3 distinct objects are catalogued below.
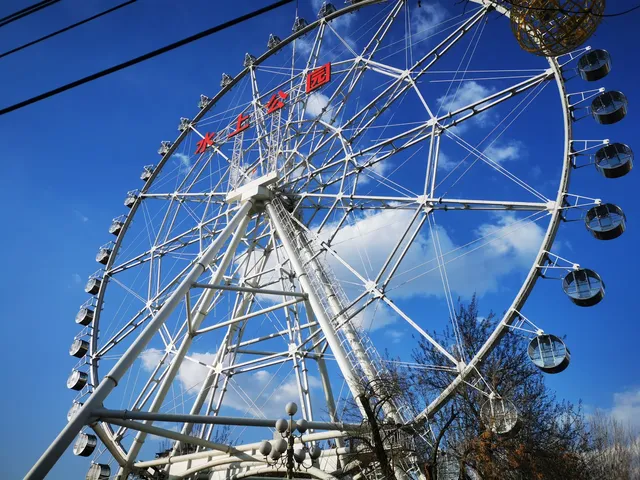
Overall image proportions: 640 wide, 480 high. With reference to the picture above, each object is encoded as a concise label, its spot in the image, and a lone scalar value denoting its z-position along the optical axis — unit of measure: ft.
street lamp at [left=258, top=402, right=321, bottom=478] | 38.73
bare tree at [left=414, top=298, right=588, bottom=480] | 47.19
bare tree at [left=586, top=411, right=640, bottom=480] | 79.41
